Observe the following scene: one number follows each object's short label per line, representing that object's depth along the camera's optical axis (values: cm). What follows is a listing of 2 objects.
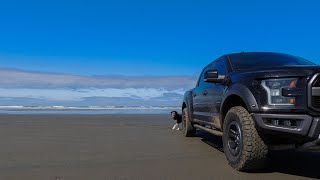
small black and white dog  1079
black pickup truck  416
